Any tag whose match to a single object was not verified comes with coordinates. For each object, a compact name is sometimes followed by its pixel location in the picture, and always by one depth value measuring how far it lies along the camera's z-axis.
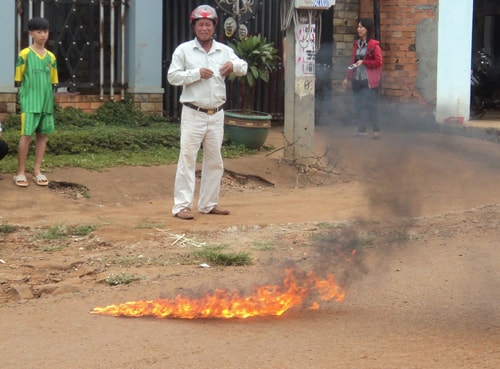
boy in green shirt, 10.08
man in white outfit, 9.05
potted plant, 12.75
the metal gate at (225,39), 14.16
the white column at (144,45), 13.31
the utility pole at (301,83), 12.16
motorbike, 16.53
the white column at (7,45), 12.20
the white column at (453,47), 15.21
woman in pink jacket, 12.74
